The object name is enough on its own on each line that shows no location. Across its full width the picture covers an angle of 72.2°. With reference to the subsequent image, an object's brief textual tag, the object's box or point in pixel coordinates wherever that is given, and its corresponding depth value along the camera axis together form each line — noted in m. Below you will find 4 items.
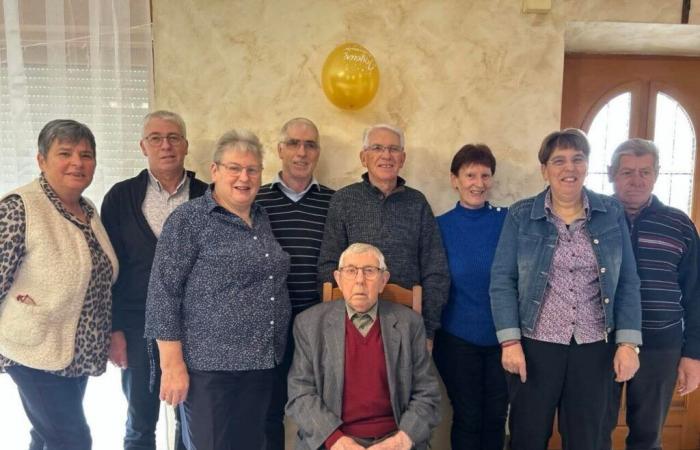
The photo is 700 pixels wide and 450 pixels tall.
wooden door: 2.80
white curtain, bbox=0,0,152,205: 2.31
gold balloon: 2.30
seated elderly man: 1.73
